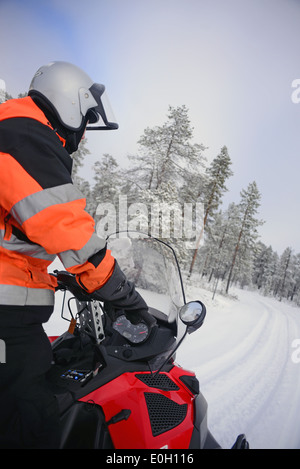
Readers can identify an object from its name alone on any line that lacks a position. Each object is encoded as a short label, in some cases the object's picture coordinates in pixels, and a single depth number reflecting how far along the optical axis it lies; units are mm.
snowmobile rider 1081
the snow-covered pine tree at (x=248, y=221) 25734
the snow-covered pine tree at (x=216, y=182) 19438
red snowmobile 1398
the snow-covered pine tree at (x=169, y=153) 13047
